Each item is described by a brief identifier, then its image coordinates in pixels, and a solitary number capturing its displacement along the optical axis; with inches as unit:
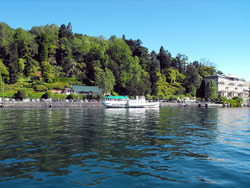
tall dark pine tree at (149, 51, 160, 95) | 4560.3
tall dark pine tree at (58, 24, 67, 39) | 5364.2
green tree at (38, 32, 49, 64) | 4384.8
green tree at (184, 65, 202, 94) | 5677.7
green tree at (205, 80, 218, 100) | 4778.5
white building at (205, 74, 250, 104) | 5551.2
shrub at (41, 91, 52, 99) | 3099.4
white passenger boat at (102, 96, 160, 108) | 2760.8
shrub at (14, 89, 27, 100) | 2920.8
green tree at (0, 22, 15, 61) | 4286.9
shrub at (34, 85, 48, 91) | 3393.9
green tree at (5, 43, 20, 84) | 3550.2
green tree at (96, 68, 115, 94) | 3683.6
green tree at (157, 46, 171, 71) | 6131.9
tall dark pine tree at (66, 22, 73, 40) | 5428.2
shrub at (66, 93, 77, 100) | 3179.1
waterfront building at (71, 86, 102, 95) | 3614.7
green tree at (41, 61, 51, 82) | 3870.6
